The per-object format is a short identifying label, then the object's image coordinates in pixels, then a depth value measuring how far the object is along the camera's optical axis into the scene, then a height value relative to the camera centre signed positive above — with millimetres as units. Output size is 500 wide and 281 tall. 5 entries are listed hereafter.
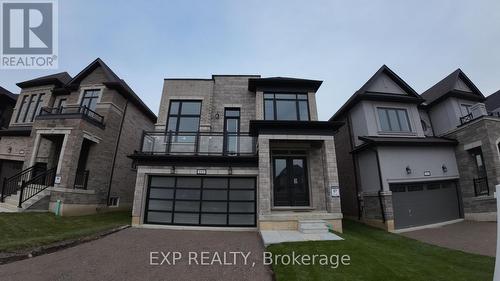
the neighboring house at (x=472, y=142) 11938 +3011
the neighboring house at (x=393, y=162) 12047 +1950
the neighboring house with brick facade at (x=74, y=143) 12250 +3201
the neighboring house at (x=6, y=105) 18752 +7218
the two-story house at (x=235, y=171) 10570 +1233
